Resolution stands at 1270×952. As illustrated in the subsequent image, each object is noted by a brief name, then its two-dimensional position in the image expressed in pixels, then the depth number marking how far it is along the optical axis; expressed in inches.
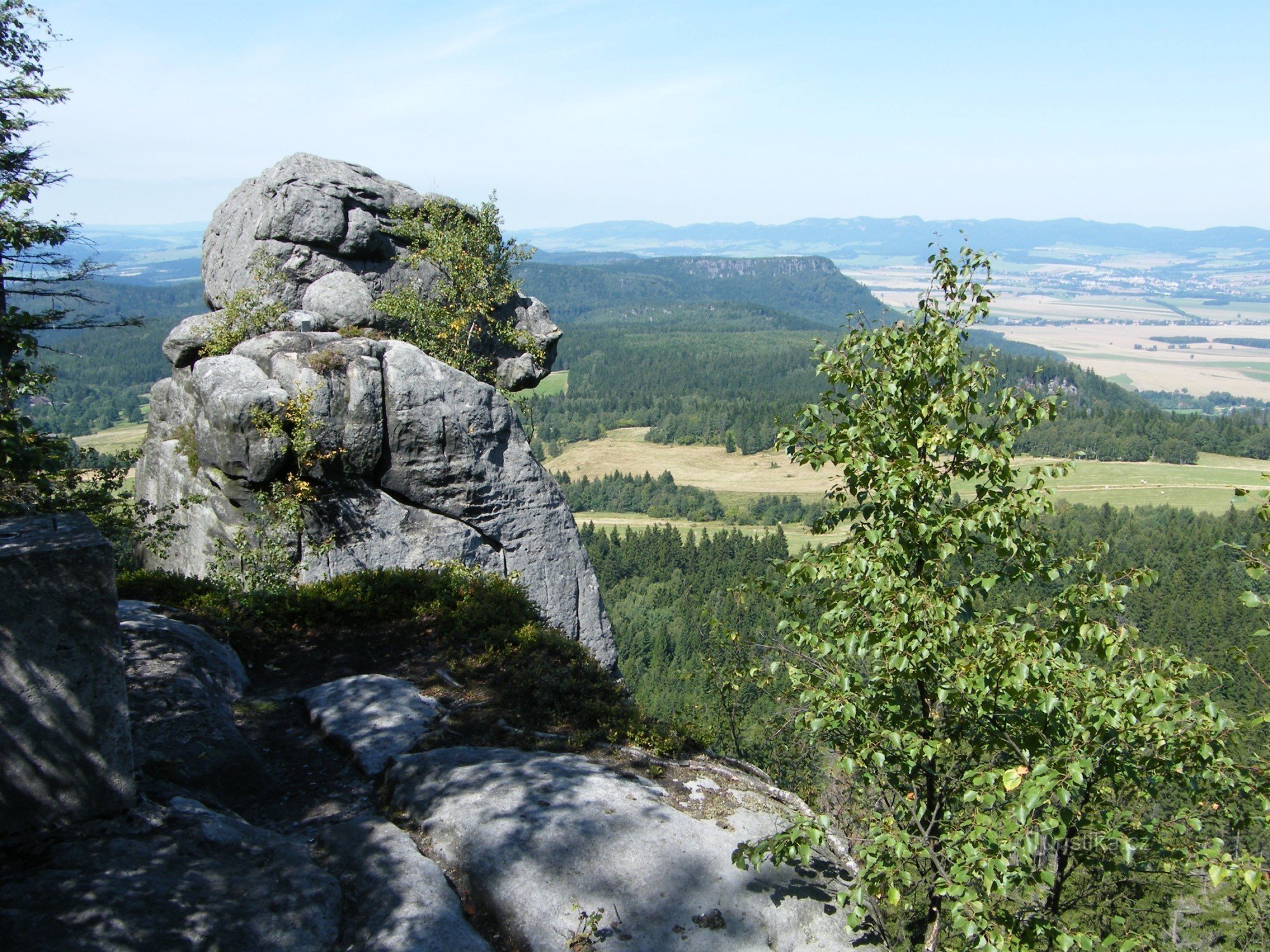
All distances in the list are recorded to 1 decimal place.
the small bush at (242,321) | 795.4
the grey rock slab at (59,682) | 261.7
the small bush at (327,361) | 738.2
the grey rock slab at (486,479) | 770.2
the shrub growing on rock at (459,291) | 869.2
